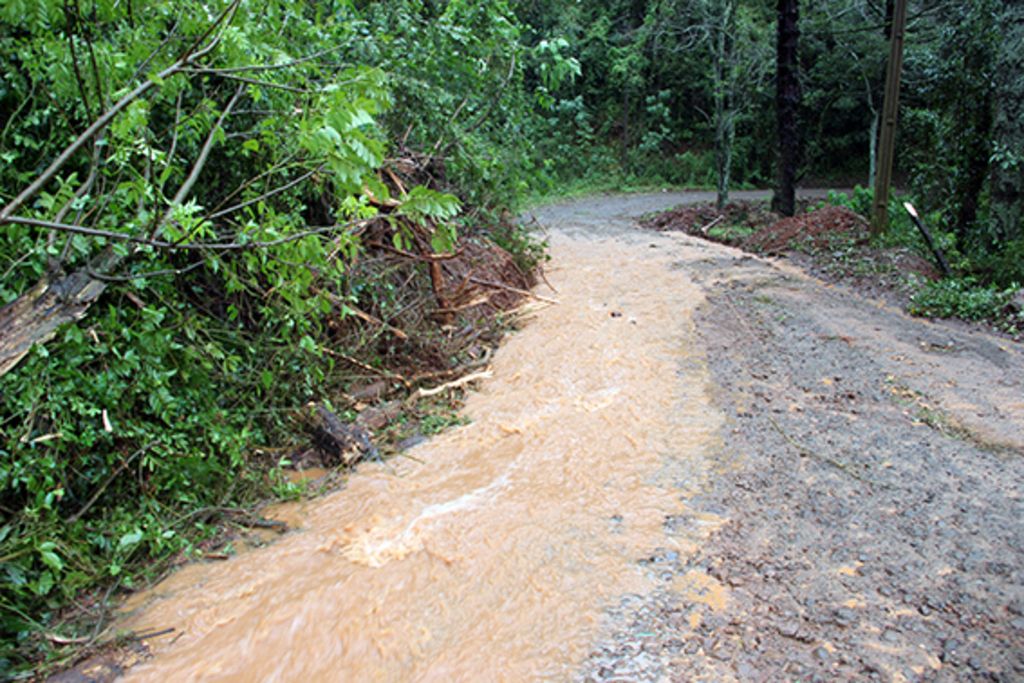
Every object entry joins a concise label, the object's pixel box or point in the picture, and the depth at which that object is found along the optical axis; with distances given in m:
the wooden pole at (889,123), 7.98
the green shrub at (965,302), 6.05
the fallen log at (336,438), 4.29
